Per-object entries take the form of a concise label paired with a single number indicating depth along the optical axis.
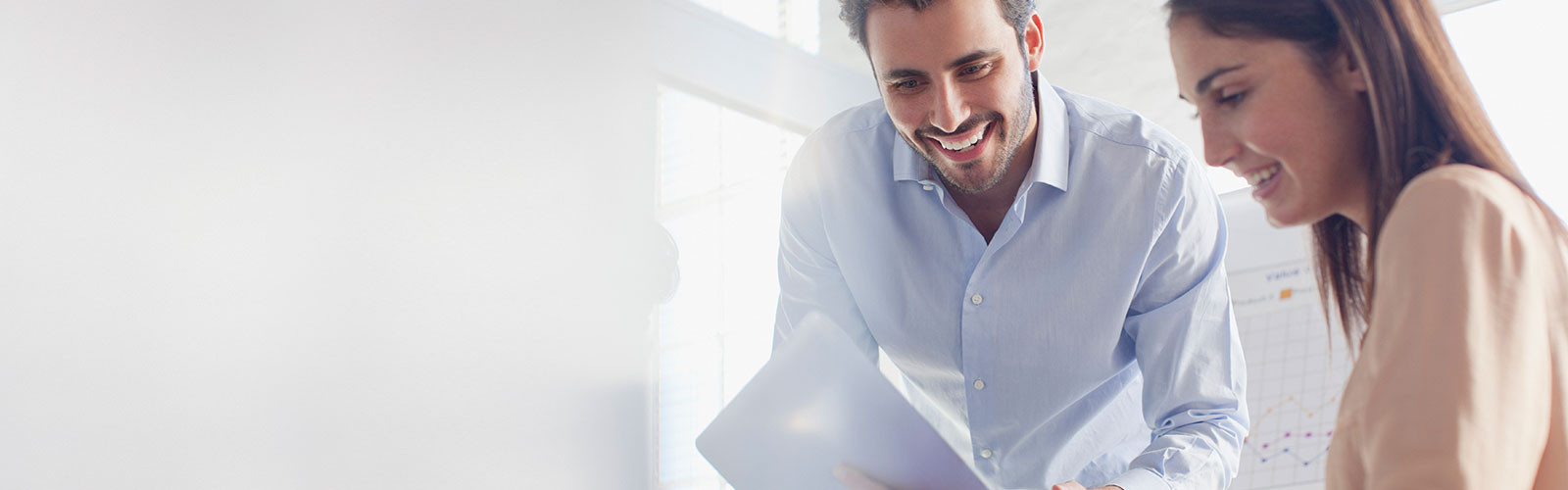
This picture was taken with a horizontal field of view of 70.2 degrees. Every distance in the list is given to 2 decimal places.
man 1.47
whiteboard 2.27
